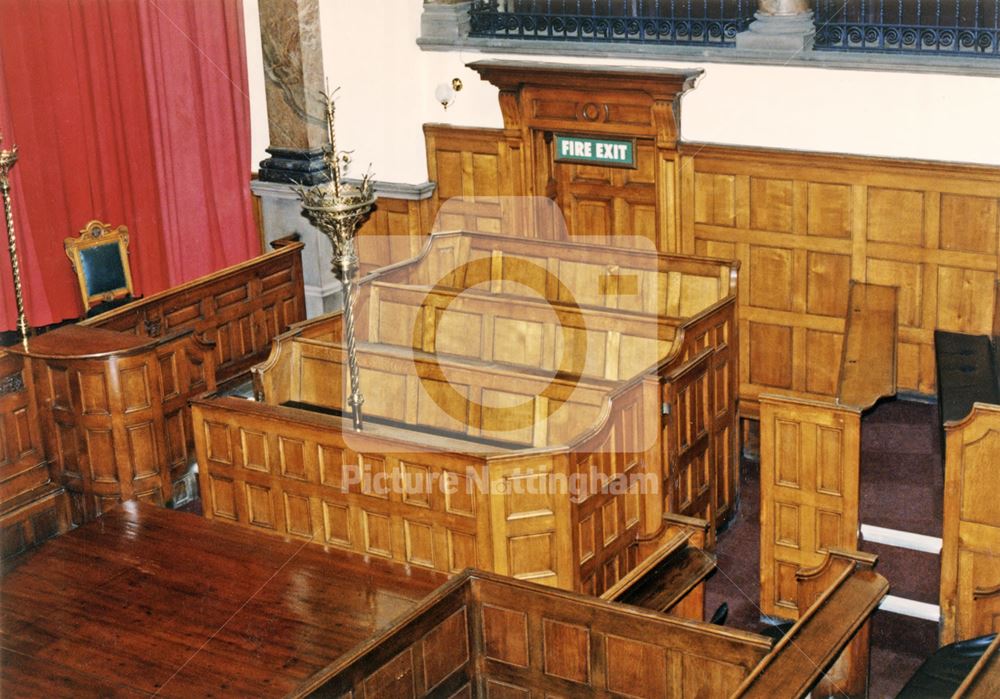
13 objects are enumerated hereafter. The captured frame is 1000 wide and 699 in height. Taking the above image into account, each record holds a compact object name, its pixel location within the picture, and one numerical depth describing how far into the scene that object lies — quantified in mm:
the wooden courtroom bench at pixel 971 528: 6453
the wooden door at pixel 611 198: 10305
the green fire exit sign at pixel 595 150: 10250
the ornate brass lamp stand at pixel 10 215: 8289
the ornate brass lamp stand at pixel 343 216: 6797
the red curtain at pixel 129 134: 9633
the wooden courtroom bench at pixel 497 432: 6711
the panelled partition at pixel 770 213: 9102
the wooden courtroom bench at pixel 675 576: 6016
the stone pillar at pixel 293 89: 10227
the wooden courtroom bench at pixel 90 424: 7836
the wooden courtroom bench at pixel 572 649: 5109
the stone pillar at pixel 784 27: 9375
